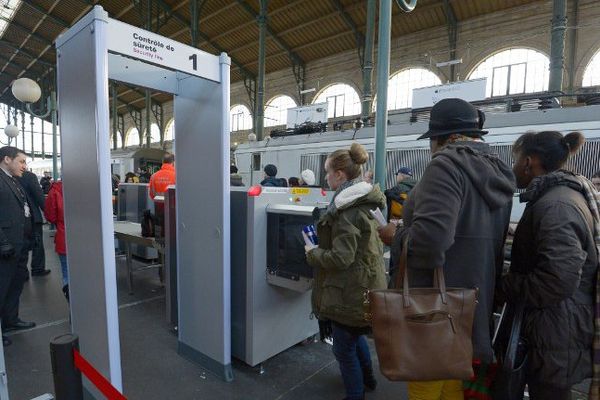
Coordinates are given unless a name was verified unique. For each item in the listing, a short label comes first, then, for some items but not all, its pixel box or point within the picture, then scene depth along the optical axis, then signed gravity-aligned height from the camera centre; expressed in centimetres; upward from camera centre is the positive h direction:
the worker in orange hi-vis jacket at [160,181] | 451 -6
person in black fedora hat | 120 -12
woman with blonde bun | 184 -44
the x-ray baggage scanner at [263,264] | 250 -63
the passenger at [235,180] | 477 -4
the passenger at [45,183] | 1055 -25
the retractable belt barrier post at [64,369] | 119 -67
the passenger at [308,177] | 584 +2
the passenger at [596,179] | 458 +3
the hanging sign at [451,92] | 699 +189
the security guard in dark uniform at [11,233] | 303 -52
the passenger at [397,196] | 398 -20
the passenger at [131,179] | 835 -6
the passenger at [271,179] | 558 -2
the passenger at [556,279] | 122 -36
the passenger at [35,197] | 411 -27
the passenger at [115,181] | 901 -14
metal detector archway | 176 -1
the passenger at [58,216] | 374 -45
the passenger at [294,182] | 684 -8
